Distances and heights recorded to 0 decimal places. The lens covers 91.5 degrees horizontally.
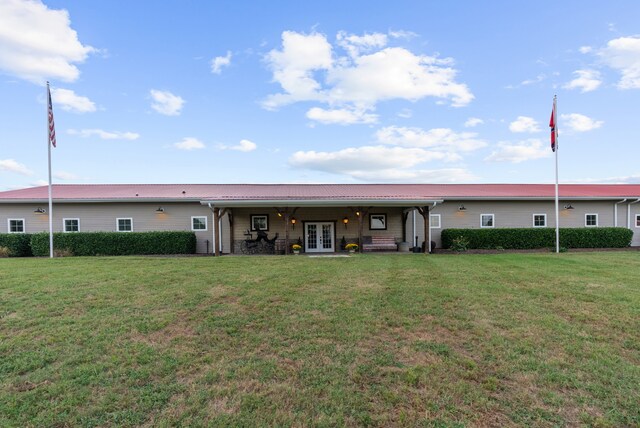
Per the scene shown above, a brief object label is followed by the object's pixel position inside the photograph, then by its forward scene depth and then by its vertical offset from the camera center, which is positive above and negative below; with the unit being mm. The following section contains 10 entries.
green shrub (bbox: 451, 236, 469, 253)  14312 -1409
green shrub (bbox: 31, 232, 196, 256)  13258 -899
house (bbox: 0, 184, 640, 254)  14164 +185
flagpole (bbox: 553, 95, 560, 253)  13070 +3795
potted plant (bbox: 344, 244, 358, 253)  14211 -1452
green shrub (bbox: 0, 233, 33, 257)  13289 -772
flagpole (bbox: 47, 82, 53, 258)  12375 +3167
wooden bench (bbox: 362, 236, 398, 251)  14706 -1331
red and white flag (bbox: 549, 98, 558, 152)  13148 +3525
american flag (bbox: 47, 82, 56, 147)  12491 +3754
